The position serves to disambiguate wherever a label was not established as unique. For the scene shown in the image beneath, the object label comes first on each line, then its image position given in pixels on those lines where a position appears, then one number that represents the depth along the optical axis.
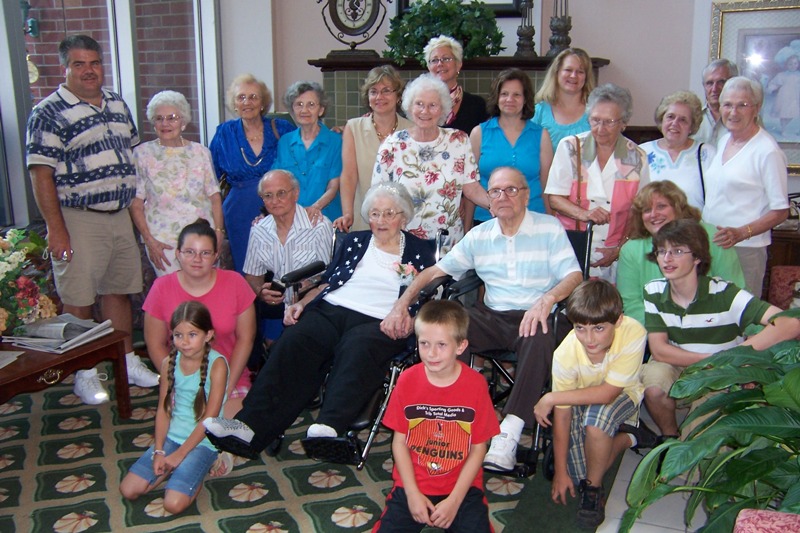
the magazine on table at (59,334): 3.02
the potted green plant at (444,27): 4.60
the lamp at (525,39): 4.91
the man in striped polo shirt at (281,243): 3.30
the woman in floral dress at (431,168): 3.34
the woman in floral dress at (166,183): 3.51
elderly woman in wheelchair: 2.61
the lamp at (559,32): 4.85
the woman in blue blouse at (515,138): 3.40
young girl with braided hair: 2.62
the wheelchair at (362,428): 2.47
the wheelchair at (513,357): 2.54
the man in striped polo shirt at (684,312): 2.58
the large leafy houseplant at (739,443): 1.79
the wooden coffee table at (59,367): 2.77
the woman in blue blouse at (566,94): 3.52
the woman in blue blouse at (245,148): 3.72
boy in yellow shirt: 2.38
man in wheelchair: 2.69
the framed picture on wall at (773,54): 4.60
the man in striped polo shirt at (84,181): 3.25
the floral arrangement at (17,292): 2.96
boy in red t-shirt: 2.17
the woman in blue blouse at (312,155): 3.69
